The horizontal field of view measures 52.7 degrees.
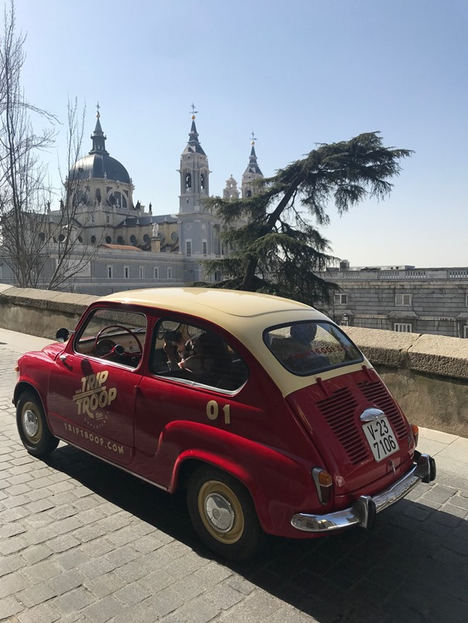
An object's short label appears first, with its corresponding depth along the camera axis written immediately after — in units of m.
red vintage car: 2.76
